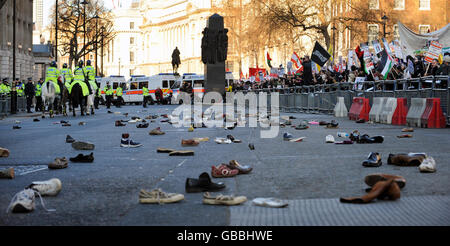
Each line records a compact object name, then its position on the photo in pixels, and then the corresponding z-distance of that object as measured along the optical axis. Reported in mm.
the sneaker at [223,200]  5598
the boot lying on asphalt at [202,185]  6371
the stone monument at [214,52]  50750
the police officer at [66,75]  26969
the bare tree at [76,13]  73500
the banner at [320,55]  31609
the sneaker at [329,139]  12204
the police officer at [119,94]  55719
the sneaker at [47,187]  6195
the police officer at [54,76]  26484
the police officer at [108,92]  52594
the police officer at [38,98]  39281
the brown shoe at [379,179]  6343
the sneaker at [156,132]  15117
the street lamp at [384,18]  44081
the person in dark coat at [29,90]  39288
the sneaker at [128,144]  11758
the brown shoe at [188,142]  11848
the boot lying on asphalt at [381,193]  5594
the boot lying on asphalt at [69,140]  12916
